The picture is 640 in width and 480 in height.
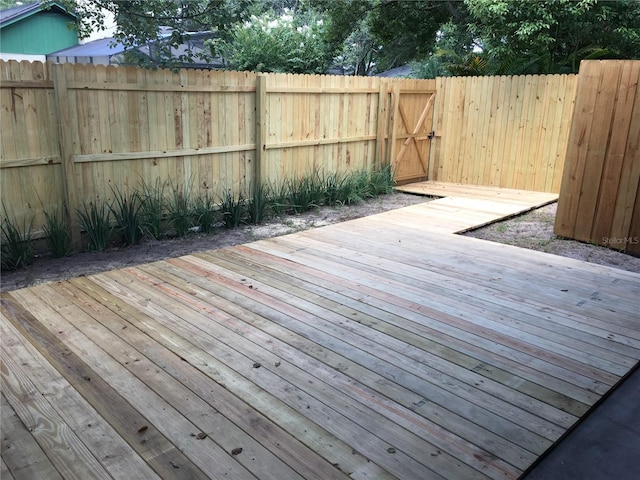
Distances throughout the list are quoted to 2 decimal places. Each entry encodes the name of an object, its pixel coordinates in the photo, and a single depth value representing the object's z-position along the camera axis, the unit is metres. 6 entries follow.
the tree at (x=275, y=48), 13.04
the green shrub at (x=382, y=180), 8.04
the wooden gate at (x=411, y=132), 8.58
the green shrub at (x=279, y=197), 6.73
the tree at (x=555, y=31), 9.34
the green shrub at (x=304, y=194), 6.89
